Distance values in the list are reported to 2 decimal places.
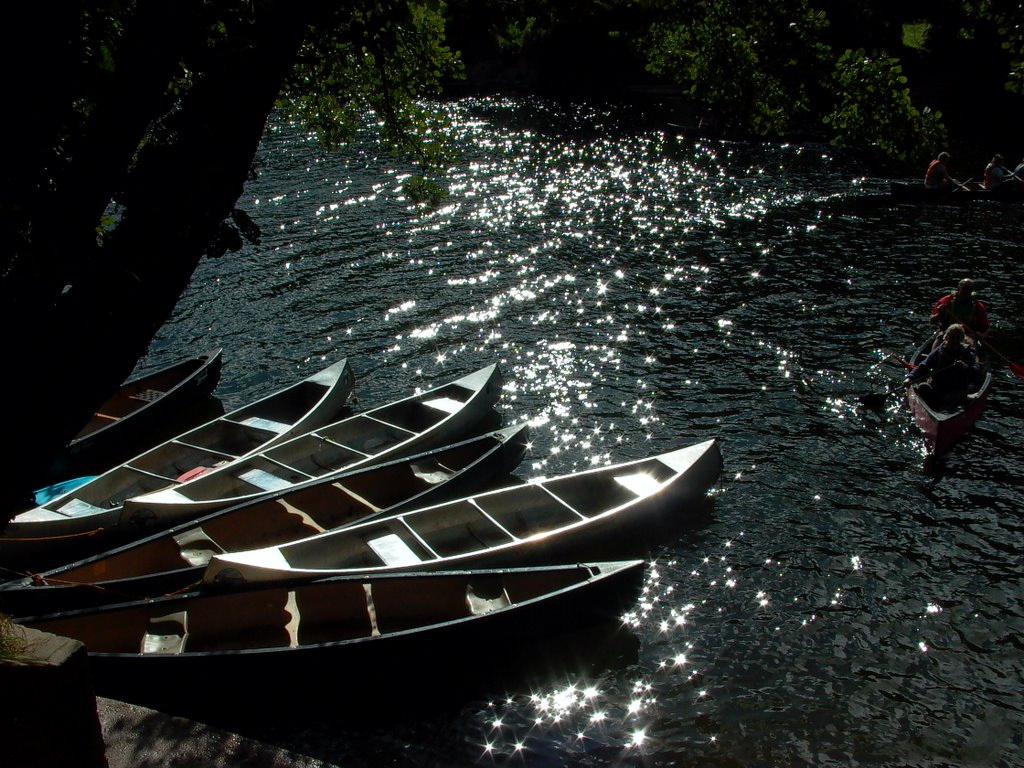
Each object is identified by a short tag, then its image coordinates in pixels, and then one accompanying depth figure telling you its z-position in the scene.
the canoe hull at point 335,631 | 11.17
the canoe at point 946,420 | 16.52
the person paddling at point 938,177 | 31.44
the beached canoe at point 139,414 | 17.72
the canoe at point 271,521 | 12.54
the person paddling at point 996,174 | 31.64
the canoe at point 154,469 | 14.31
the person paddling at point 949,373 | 17.50
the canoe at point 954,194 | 31.55
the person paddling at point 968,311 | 19.66
